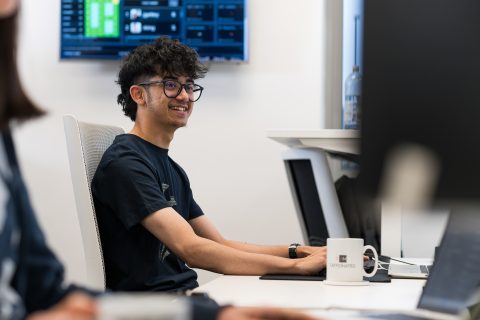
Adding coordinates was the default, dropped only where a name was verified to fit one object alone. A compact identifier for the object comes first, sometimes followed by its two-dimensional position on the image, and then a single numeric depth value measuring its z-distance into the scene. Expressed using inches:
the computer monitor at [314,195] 131.9
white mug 102.1
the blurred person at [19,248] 70.8
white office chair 109.8
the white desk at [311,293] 88.8
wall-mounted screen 172.6
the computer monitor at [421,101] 40.0
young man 110.8
